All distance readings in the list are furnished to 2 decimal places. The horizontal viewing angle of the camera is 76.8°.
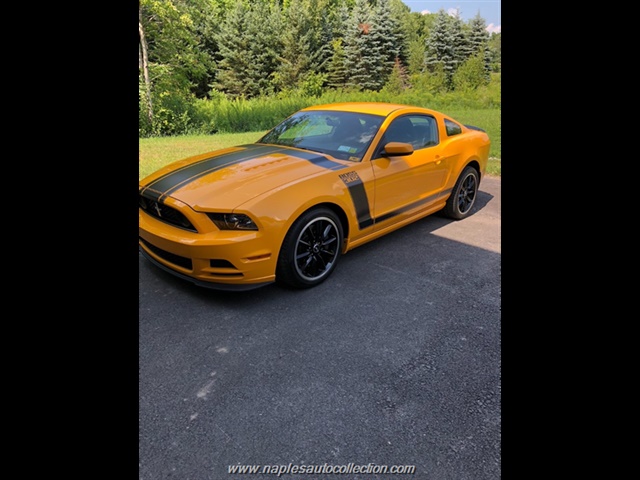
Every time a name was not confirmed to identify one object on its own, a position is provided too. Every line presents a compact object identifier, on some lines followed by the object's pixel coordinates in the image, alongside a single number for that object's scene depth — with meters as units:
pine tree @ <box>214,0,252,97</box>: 23.72
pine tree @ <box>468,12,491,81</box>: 24.34
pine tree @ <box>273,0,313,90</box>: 24.31
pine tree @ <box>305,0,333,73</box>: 25.13
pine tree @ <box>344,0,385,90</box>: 25.67
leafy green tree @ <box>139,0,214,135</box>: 15.45
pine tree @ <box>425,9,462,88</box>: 26.16
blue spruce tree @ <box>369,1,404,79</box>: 25.56
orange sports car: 3.00
